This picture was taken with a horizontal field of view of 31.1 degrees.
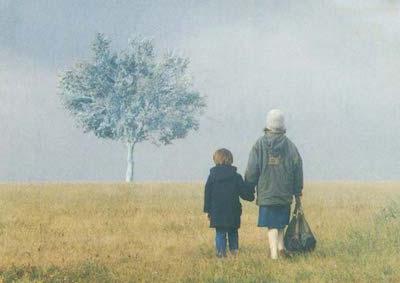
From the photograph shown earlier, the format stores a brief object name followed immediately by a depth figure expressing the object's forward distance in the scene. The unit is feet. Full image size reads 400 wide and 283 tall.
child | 37.22
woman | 35.58
